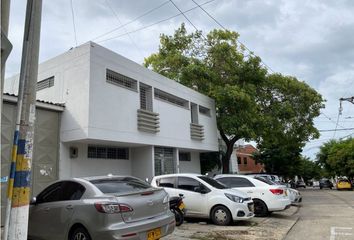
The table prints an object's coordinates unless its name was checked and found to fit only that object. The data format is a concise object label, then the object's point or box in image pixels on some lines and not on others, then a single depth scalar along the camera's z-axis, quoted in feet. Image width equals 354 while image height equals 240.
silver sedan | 20.45
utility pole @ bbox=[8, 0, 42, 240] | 17.54
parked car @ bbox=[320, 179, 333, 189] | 181.10
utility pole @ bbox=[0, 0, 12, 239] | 13.62
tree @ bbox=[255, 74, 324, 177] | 92.94
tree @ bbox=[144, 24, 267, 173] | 76.48
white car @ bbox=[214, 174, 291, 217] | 43.69
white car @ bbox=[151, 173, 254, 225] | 35.86
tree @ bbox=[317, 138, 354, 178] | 155.94
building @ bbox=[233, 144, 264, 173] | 185.16
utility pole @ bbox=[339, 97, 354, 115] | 91.50
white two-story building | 44.55
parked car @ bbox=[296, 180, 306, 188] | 188.61
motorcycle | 33.32
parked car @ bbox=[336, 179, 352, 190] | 144.87
